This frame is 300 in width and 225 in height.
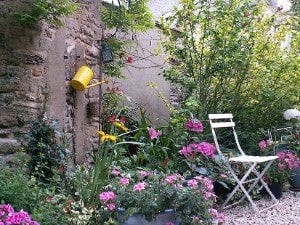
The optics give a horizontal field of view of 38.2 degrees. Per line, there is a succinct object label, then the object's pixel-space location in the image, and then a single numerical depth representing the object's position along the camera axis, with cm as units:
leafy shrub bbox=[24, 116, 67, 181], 327
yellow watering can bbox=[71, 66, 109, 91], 404
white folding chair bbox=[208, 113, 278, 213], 410
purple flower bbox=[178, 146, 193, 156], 406
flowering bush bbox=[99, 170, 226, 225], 278
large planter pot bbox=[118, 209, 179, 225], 277
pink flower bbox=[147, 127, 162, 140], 436
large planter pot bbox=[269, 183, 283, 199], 481
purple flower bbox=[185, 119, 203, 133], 432
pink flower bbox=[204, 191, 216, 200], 292
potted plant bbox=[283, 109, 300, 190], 524
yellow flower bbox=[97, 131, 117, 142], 357
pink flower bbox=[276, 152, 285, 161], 479
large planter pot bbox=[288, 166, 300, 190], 521
